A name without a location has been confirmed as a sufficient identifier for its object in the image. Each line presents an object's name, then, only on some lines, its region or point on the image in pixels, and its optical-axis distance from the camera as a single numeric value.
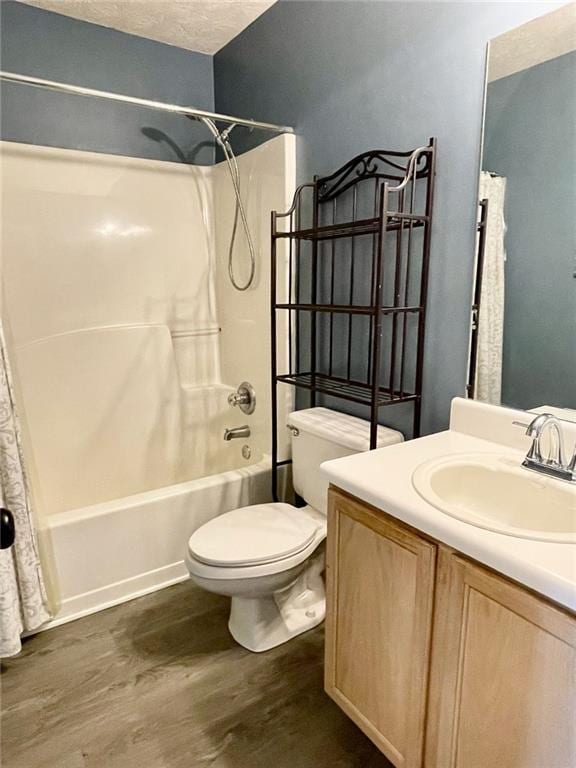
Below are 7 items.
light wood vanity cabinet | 0.82
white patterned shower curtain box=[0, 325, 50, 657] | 1.60
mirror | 1.21
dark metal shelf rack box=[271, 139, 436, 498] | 1.55
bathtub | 1.87
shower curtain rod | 1.63
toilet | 1.56
